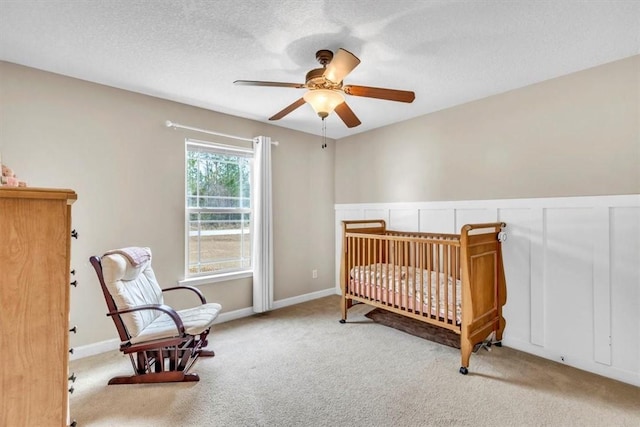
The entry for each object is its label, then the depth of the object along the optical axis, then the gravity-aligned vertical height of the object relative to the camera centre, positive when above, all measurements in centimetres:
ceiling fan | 177 +82
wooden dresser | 91 -29
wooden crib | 227 -63
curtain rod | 290 +91
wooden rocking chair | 200 -79
